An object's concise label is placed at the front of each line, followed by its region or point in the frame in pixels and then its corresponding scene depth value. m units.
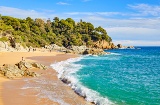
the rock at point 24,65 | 29.18
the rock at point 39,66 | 32.50
